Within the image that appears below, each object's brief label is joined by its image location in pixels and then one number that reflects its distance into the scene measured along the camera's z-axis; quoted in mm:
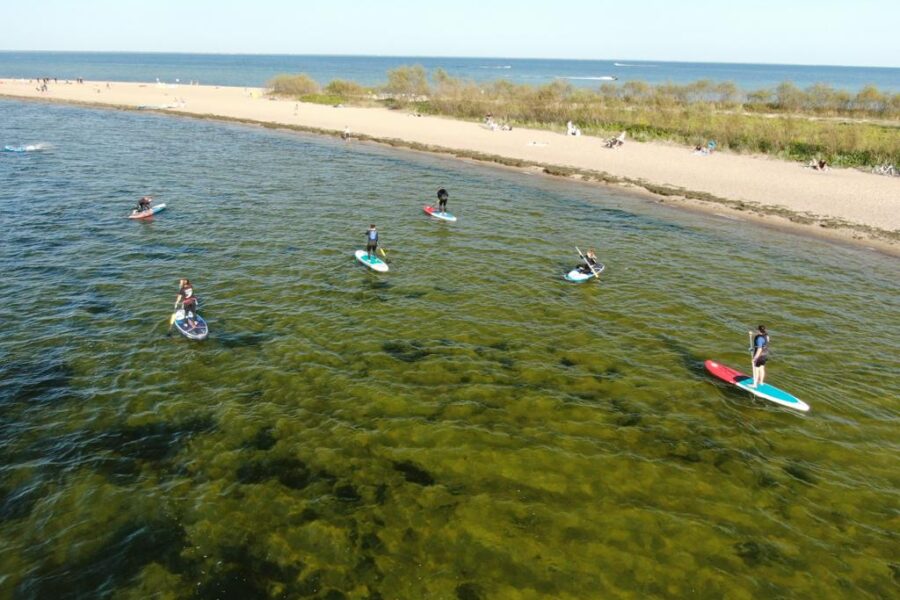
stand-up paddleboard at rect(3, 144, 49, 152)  54469
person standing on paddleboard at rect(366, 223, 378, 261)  29766
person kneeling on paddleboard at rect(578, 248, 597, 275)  29891
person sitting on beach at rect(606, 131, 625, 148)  65775
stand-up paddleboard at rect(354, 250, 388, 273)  29641
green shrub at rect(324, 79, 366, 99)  110938
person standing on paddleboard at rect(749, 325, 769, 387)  19609
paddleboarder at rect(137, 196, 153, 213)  36656
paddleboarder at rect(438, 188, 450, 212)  38706
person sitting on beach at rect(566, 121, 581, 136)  73500
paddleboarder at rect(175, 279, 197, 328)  21947
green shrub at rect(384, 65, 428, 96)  106000
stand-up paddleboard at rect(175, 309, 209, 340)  21531
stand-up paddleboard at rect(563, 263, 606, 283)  29562
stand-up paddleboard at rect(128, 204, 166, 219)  36406
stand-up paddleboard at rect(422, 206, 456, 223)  39603
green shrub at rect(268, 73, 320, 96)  114375
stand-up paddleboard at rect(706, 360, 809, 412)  19188
